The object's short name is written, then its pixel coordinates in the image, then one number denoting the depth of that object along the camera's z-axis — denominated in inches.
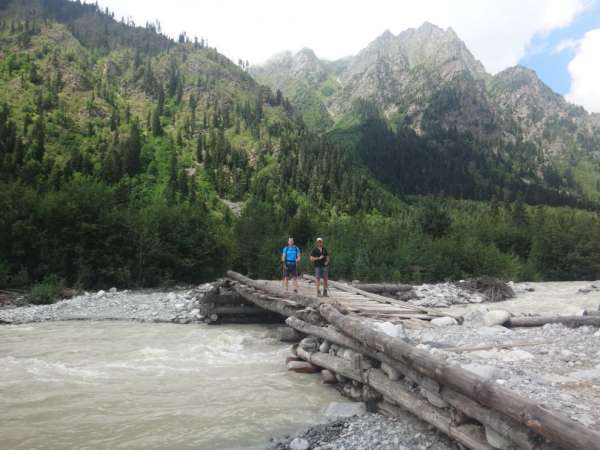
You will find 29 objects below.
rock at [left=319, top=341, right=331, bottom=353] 405.4
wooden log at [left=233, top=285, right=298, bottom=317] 525.0
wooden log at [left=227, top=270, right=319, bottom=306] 481.7
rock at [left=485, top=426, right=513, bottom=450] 184.1
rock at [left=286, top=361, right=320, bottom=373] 403.5
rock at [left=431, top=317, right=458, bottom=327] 427.0
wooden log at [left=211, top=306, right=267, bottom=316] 695.1
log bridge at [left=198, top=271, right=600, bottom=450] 167.9
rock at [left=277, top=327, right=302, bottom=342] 524.8
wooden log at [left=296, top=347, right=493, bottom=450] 208.4
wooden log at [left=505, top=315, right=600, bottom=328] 407.8
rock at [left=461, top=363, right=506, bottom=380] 225.8
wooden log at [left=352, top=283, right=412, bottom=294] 841.3
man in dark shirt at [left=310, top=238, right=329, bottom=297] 524.1
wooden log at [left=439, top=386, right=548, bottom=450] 169.5
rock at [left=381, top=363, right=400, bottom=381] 288.0
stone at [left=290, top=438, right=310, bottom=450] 238.5
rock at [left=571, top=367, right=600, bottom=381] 234.1
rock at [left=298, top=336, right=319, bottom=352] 425.4
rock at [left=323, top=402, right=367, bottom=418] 292.4
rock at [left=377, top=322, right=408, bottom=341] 331.0
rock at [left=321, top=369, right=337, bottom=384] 368.8
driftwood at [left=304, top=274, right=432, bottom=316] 486.1
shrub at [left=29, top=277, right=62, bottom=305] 815.7
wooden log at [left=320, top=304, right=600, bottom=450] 148.6
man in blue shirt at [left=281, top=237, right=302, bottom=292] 587.2
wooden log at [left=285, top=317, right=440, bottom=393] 250.3
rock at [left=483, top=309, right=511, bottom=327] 432.8
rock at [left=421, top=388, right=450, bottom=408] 233.9
